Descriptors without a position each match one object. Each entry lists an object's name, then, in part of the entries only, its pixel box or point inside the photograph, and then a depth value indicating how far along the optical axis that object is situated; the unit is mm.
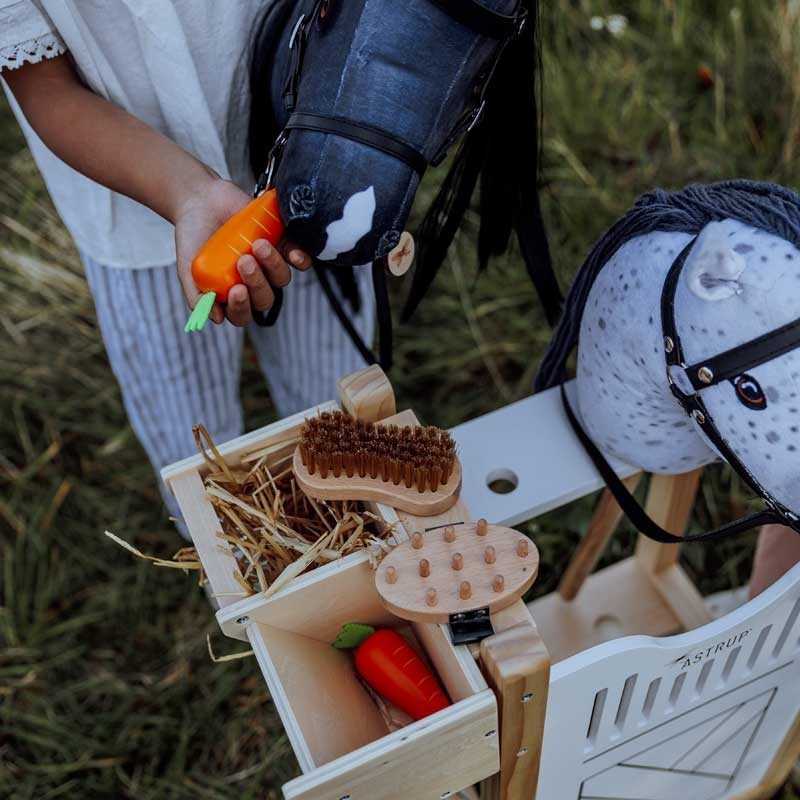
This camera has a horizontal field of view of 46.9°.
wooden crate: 554
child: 674
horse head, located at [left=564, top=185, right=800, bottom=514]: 573
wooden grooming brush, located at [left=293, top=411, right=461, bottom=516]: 659
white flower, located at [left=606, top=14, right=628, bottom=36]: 1517
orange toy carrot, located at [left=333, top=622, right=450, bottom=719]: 676
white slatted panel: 622
